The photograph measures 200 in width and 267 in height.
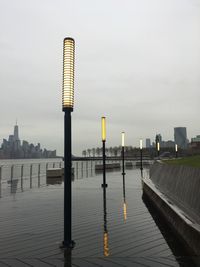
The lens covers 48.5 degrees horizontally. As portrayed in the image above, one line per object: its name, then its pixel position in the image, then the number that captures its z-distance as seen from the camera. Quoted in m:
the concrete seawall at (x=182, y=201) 4.29
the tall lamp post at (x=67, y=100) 4.55
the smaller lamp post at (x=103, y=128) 12.00
